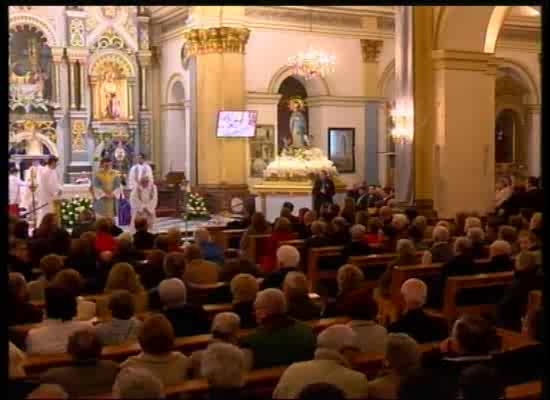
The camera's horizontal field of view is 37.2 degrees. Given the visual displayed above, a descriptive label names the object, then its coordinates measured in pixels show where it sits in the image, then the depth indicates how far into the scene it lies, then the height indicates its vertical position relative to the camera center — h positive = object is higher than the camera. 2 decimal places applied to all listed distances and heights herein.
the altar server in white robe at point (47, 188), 14.72 -0.27
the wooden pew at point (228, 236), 10.89 -0.85
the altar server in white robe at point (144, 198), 15.49 -0.48
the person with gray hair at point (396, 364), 3.73 -0.91
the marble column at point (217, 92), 17.09 +1.70
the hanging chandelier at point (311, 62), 18.38 +2.53
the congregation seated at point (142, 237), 9.15 -0.72
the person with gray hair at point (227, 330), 4.47 -0.88
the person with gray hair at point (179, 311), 5.23 -0.90
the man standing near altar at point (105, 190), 15.26 -0.32
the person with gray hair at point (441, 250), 8.04 -0.77
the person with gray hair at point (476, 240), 7.86 -0.67
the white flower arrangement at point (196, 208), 17.19 -0.75
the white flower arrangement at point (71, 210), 14.76 -0.67
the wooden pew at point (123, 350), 4.33 -1.01
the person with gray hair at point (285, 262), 6.65 -0.74
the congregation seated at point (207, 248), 8.20 -0.76
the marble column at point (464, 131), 13.02 +0.65
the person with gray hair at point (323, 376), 3.74 -0.95
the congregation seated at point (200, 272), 6.67 -0.82
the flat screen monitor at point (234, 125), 16.97 +0.99
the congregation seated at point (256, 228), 9.77 -0.67
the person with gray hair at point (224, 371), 3.64 -0.89
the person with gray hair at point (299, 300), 5.55 -0.87
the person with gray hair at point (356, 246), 8.62 -0.79
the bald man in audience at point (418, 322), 5.06 -0.94
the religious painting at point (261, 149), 19.77 +0.56
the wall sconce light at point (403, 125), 13.05 +0.75
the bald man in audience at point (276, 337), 4.56 -0.93
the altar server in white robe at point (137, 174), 15.53 -0.02
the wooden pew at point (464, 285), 6.79 -0.95
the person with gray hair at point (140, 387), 3.29 -0.87
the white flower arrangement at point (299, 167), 16.77 +0.10
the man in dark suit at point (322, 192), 15.56 -0.38
